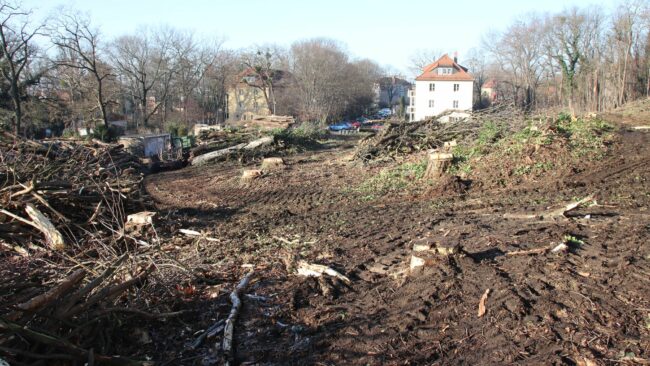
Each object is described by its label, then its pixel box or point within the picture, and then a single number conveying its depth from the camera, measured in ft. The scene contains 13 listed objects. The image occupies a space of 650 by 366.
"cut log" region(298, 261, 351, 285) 18.16
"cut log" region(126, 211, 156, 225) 28.17
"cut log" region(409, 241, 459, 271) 16.90
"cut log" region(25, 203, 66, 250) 24.64
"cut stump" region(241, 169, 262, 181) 47.76
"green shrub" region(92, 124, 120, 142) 100.48
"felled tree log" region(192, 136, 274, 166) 69.10
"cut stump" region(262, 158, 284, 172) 53.62
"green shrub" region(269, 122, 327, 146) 82.53
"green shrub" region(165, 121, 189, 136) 111.04
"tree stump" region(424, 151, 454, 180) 37.52
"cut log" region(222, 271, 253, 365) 13.16
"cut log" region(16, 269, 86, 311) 11.23
